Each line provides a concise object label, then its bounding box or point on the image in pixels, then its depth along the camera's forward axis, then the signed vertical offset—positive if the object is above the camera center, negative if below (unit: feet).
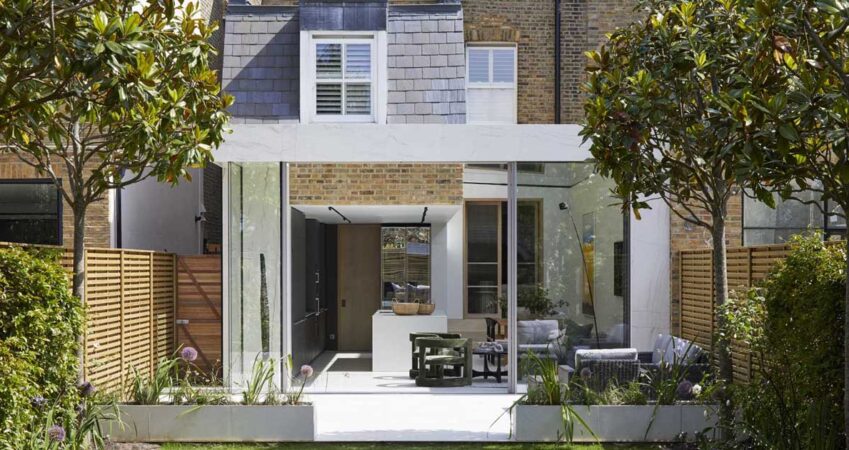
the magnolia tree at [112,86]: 17.57 +3.78
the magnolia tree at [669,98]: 24.95 +4.22
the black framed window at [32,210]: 43.24 +2.01
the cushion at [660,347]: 37.78 -3.83
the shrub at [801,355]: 21.85 -2.51
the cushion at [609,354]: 34.30 -3.72
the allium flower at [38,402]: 23.24 -3.69
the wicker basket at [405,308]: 51.52 -3.03
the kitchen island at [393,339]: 50.96 -4.67
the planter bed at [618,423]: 30.09 -5.46
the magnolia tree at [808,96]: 17.70 +3.03
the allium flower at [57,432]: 22.85 -4.35
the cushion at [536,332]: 39.11 -3.29
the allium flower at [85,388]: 26.14 -3.74
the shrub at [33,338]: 21.44 -2.09
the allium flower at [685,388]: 28.99 -4.20
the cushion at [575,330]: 38.96 -3.19
